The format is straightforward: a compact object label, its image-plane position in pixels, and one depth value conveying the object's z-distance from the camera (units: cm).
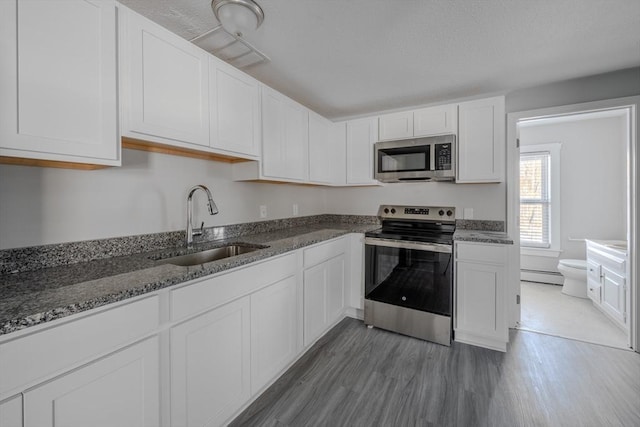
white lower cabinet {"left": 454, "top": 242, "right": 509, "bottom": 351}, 226
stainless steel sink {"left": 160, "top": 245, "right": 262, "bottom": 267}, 169
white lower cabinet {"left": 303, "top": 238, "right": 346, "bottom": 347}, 217
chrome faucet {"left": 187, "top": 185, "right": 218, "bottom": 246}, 183
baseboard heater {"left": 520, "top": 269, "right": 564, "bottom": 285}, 390
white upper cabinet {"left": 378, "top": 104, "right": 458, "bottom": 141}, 266
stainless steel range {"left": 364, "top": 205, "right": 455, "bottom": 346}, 239
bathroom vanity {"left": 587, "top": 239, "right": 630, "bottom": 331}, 251
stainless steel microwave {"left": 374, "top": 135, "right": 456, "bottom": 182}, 264
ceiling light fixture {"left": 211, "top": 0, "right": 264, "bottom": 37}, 147
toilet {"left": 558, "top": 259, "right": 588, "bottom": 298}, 338
